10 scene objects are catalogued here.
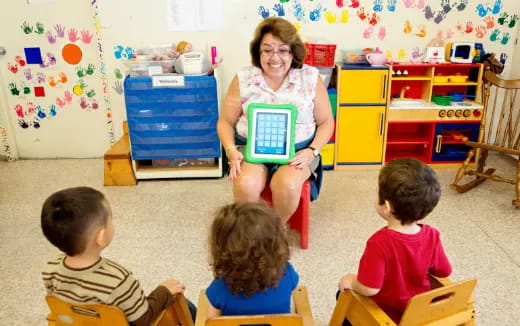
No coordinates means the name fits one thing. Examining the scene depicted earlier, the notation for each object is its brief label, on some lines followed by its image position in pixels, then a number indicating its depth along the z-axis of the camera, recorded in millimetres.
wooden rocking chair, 2684
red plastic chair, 2238
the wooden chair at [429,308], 1068
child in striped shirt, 1063
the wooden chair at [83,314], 1027
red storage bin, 3084
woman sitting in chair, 2125
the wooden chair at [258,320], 1020
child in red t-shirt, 1177
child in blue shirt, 1056
